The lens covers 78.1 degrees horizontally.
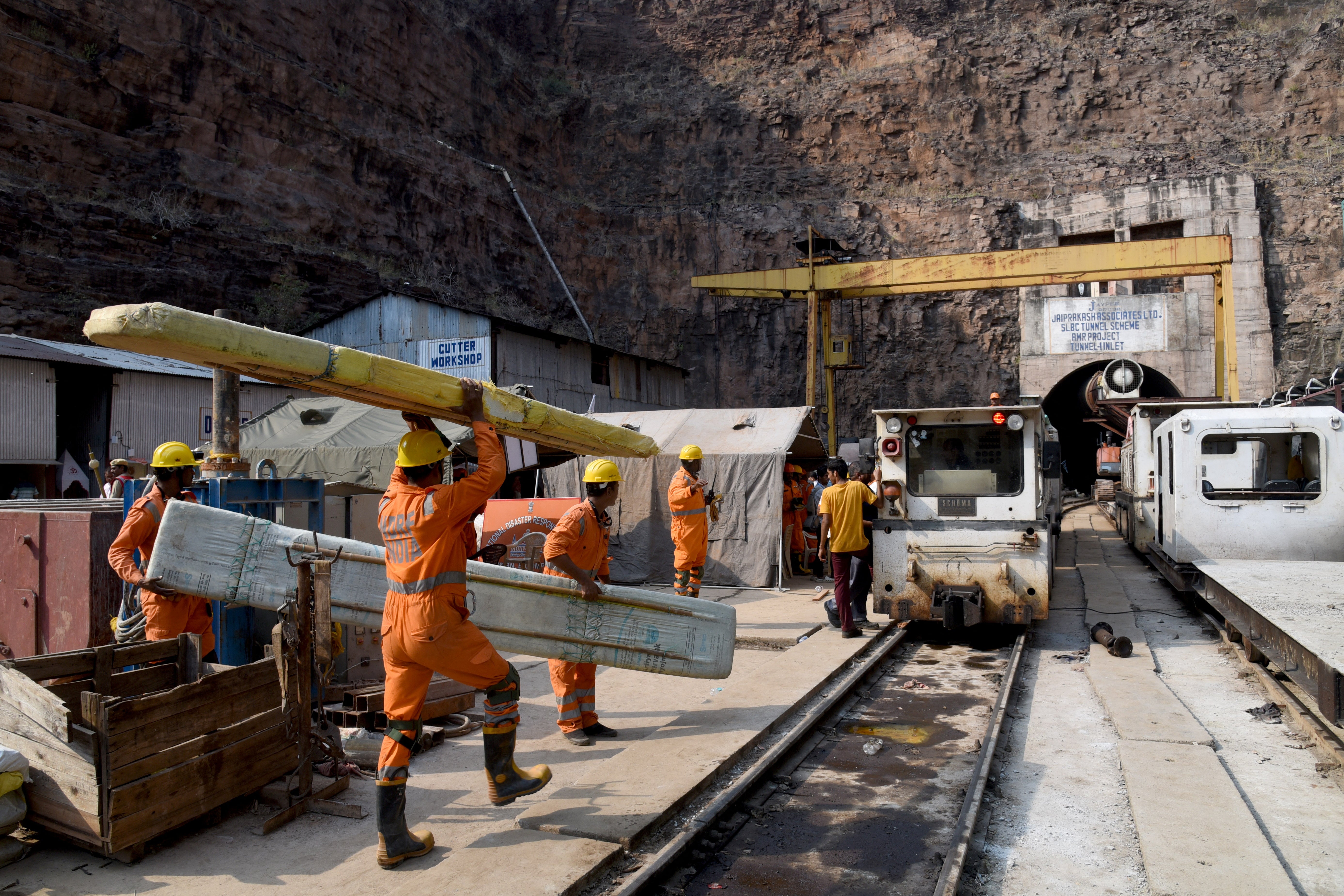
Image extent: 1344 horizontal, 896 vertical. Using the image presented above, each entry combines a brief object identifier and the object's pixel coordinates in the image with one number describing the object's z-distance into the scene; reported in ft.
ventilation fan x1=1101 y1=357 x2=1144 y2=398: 65.62
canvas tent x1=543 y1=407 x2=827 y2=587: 41.60
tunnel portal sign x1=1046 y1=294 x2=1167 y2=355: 89.97
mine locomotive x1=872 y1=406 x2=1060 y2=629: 27.50
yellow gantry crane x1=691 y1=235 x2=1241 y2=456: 58.29
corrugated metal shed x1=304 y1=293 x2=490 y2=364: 69.46
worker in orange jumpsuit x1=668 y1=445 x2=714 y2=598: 28.48
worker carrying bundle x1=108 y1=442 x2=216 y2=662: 16.22
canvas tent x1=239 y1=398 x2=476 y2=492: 42.93
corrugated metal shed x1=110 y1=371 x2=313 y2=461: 50.11
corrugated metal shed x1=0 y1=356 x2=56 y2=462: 45.24
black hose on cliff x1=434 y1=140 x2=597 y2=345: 114.42
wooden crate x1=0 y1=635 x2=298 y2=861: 11.76
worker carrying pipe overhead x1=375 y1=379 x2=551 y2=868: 12.13
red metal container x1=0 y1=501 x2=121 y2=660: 18.74
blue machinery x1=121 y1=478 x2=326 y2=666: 17.76
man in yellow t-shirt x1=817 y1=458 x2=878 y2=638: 29.07
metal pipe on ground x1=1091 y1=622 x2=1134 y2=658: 26.11
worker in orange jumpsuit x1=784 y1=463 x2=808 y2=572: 43.75
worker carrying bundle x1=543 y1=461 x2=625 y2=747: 17.53
